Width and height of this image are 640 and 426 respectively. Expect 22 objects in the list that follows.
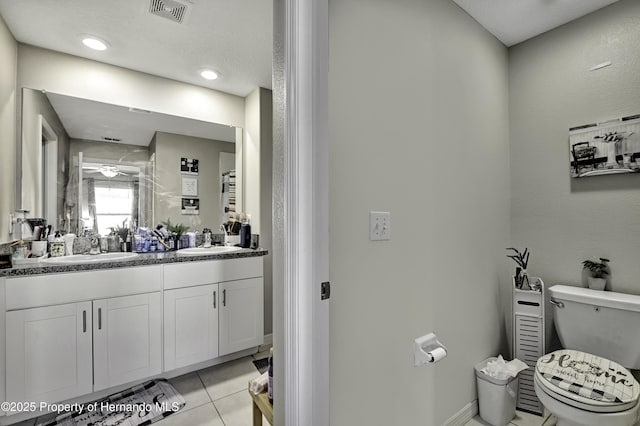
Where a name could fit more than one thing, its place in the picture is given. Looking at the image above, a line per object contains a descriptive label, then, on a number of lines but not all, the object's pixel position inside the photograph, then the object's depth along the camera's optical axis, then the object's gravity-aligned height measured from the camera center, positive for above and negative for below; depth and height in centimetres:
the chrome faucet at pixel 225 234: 286 -17
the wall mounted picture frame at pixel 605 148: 167 +41
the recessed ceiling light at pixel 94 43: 196 +122
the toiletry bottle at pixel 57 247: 206 -21
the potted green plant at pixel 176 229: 256 -11
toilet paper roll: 128 -62
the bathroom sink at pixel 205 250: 229 -29
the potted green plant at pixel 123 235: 236 -15
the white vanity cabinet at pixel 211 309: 211 -73
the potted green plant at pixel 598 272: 174 -36
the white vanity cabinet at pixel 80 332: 163 -71
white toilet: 124 -77
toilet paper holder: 129 -63
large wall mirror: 209 +44
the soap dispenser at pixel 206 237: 271 -19
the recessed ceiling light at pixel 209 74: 246 +124
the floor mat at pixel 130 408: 175 -123
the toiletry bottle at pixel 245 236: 275 -19
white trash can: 163 -106
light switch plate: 119 -4
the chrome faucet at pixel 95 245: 224 -22
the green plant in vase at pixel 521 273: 187 -38
